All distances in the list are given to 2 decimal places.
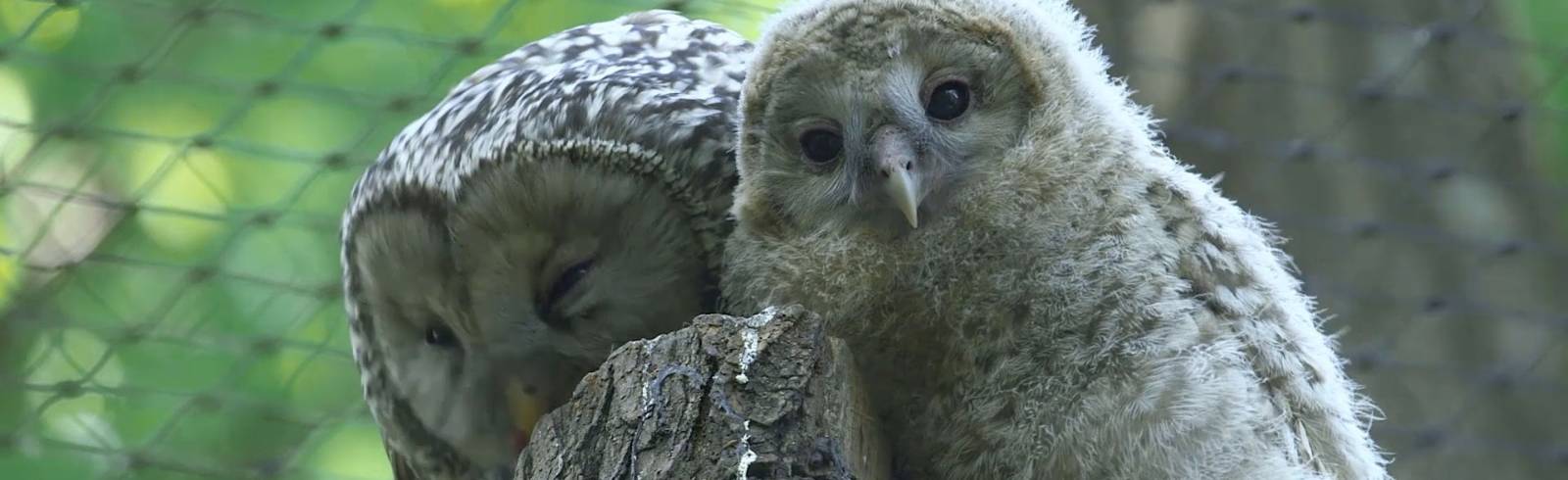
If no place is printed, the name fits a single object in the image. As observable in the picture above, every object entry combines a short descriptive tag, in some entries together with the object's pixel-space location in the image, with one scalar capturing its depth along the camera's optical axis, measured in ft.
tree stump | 13.67
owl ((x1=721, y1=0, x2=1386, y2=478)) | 14.06
